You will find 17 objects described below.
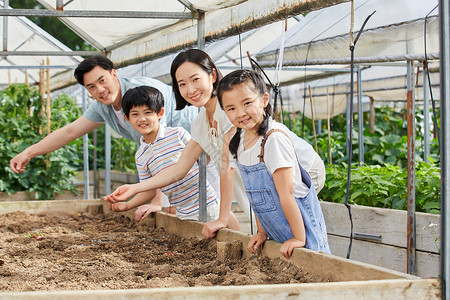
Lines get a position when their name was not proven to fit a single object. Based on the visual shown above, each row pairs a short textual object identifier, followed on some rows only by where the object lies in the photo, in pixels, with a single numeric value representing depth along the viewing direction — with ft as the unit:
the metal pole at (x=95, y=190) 28.73
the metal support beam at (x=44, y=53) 12.92
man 10.81
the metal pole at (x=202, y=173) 9.65
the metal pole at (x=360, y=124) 19.55
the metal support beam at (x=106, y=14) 9.69
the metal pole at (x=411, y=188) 9.73
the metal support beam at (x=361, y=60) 13.51
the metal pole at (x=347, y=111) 30.05
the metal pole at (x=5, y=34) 18.64
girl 6.58
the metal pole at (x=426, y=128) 18.66
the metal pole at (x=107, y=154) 17.19
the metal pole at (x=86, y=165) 18.86
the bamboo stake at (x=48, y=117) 21.70
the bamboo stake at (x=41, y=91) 22.45
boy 10.00
